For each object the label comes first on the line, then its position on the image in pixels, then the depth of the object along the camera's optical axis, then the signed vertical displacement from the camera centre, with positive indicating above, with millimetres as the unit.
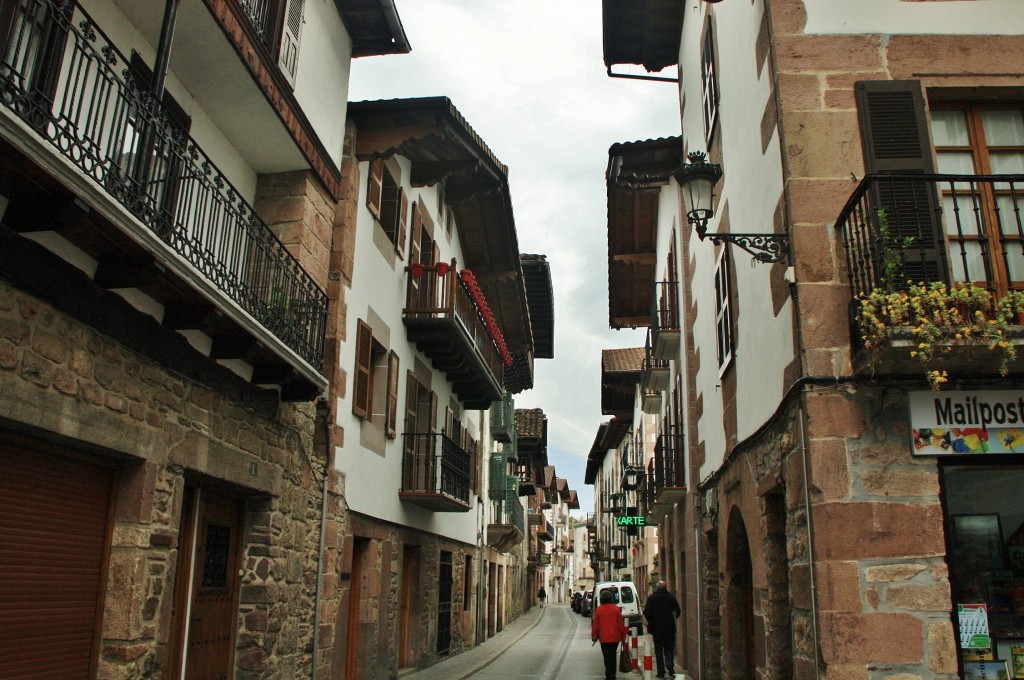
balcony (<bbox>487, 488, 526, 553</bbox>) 26172 +1658
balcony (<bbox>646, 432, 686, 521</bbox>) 15305 +1860
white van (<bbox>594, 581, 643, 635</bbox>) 25906 -589
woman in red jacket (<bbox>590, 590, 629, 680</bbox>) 14190 -884
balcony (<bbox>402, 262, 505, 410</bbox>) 14805 +4372
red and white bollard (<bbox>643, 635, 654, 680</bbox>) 11380 -1080
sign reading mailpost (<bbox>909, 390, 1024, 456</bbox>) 6090 +1082
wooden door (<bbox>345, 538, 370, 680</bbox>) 12195 -435
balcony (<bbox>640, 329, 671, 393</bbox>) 18516 +4317
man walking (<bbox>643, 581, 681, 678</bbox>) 14117 -747
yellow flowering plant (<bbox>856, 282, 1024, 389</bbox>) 5598 +1704
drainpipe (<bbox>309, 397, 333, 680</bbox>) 10266 +1596
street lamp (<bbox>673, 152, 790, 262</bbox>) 7574 +3373
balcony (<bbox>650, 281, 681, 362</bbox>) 15602 +4576
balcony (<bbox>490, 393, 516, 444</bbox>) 26531 +4774
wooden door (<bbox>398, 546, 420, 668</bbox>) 15219 -452
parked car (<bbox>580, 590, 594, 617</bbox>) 45688 -1536
